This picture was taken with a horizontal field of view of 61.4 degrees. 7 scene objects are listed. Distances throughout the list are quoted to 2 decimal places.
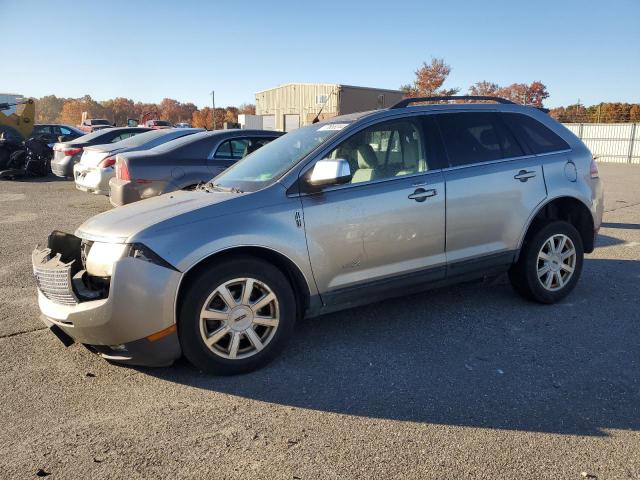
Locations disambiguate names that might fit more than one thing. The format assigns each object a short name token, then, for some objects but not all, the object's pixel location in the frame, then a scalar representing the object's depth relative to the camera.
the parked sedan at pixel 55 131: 22.32
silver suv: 3.38
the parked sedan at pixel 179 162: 7.50
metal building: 45.48
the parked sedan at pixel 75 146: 13.30
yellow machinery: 22.59
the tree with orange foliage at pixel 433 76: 58.59
